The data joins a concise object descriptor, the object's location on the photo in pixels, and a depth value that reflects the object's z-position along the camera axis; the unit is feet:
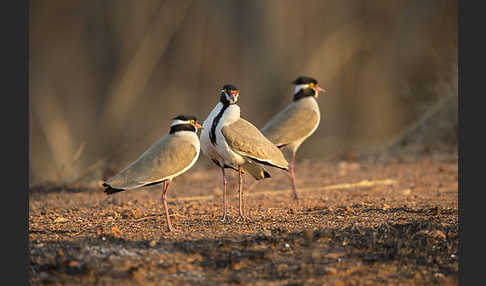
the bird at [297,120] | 53.36
